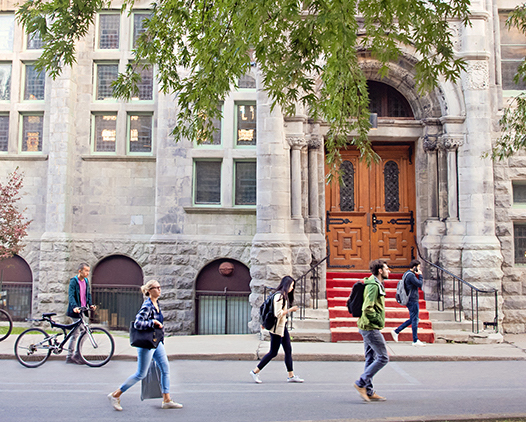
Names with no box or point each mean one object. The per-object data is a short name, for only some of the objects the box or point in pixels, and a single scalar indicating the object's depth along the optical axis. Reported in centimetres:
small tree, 1302
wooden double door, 1326
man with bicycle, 920
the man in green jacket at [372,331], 676
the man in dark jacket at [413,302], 1034
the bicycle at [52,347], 911
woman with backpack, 771
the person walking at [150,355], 642
